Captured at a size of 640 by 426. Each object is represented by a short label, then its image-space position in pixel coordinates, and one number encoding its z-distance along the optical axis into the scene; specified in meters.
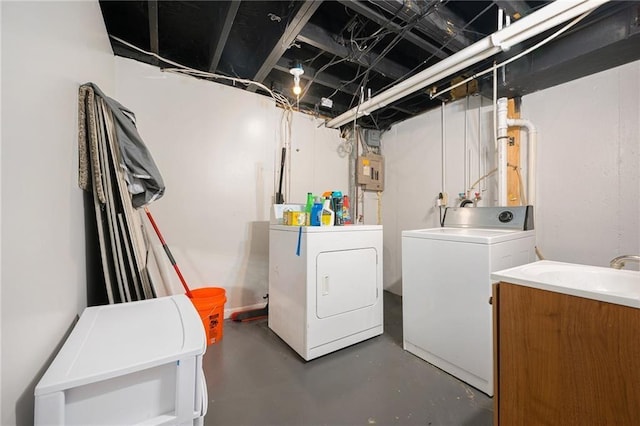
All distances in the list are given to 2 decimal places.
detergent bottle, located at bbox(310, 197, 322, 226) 1.88
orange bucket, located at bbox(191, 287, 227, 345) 1.91
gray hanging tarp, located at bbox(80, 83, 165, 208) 1.30
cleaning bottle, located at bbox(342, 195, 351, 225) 2.07
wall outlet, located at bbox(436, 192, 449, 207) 2.66
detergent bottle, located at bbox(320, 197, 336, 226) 1.89
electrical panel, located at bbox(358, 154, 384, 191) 3.20
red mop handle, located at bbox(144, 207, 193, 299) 1.99
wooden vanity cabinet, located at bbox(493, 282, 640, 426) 0.72
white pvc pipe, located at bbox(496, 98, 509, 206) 2.06
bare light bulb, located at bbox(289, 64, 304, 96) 2.13
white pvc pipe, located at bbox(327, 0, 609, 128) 1.27
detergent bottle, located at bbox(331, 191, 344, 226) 2.04
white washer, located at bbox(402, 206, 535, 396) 1.44
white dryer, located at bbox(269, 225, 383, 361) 1.74
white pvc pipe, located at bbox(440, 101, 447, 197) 2.71
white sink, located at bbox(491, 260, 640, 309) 0.86
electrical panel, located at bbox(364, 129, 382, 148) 3.44
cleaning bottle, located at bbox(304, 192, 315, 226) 1.92
